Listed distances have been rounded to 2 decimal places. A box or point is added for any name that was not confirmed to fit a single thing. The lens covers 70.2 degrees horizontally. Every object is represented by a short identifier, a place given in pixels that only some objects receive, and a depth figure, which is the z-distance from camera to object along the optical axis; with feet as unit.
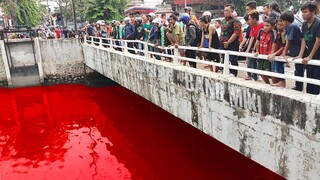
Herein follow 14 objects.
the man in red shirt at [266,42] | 12.78
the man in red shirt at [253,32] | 14.15
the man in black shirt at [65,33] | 61.72
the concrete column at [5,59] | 49.98
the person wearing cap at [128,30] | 30.12
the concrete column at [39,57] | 51.89
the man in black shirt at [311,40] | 10.24
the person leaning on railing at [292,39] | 11.41
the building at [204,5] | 88.24
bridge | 10.02
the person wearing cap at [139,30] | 28.67
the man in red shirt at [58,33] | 61.58
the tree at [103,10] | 71.41
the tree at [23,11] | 67.39
